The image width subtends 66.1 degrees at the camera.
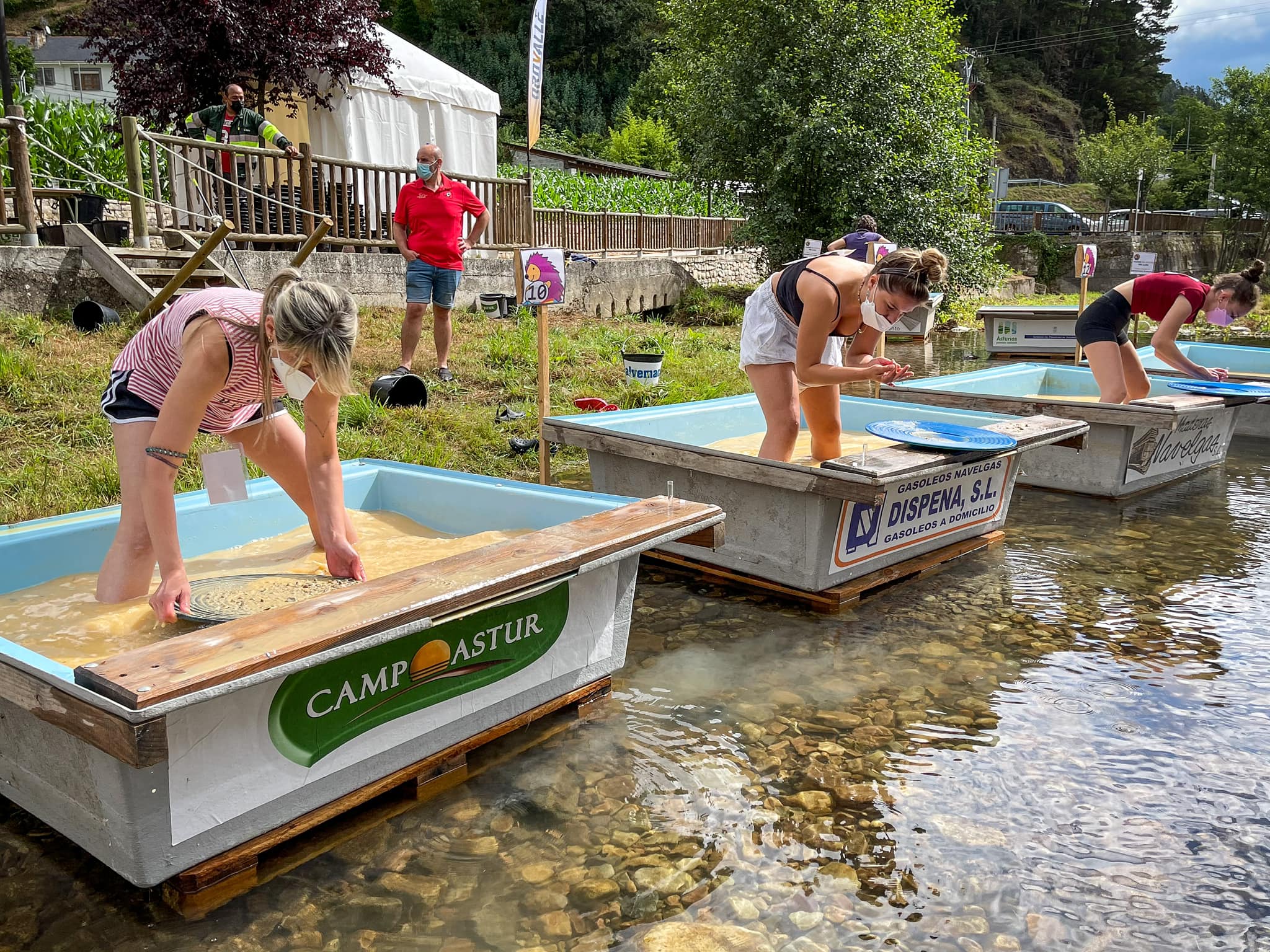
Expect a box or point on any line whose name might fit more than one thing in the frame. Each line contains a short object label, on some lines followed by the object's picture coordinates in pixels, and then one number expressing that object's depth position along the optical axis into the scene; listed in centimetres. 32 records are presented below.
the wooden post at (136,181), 861
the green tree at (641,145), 4775
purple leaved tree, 1239
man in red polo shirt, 778
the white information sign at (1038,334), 1405
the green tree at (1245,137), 3369
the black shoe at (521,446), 662
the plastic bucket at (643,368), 789
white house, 5872
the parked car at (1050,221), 3616
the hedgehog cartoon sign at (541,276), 489
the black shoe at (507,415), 713
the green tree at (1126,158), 4700
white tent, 1438
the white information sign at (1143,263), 1062
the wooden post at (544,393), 511
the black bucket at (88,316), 746
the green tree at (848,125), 1655
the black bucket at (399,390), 694
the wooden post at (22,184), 790
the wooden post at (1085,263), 894
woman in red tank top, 661
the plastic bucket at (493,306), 1075
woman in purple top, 901
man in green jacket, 984
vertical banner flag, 708
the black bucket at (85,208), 916
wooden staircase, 775
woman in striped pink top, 270
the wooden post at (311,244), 702
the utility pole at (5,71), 1295
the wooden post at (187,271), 619
